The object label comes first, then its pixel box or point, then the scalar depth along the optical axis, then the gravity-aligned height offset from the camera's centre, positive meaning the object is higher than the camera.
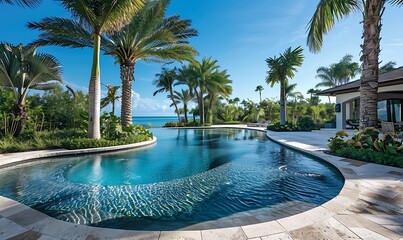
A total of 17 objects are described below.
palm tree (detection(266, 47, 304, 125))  15.20 +5.14
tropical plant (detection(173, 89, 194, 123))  28.11 +4.09
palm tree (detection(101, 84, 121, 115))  18.44 +2.79
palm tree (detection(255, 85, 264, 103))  44.08 +8.80
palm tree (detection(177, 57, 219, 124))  24.66 +6.67
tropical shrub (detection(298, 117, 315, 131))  16.29 -0.13
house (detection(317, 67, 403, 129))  11.18 +1.90
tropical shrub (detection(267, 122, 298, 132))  15.99 -0.34
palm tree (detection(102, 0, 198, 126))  10.16 +5.16
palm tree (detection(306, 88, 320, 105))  34.72 +4.84
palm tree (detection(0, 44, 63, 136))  8.20 +2.54
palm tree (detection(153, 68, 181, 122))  26.23 +6.47
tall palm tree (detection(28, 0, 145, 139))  7.65 +4.81
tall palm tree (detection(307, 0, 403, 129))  5.89 +2.66
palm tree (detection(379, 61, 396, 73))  29.52 +10.05
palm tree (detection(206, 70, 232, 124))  24.72 +5.29
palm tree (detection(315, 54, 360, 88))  31.95 +9.79
